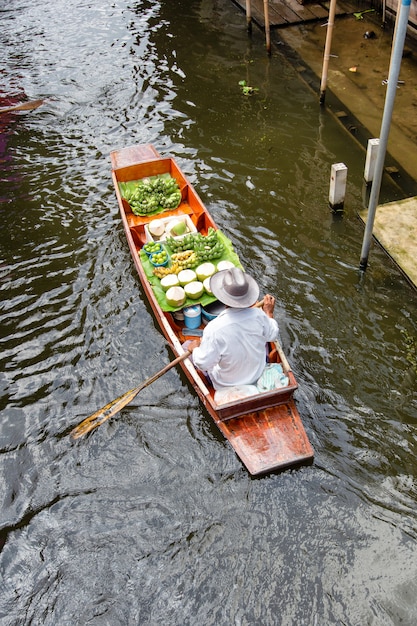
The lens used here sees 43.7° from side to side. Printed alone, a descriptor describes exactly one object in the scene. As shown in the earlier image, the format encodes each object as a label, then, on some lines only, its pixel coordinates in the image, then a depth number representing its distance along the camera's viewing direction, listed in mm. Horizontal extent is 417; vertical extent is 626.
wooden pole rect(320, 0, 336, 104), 11369
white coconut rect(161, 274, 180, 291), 8227
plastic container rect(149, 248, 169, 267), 8633
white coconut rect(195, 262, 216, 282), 8289
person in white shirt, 6297
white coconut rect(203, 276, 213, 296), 8109
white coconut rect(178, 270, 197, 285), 8234
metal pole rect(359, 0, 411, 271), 6637
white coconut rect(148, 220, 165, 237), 9344
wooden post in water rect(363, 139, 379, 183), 10032
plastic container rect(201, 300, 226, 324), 8055
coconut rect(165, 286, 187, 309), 7879
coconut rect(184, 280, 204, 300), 8020
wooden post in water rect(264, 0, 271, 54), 14509
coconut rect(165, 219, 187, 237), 9273
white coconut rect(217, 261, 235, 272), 8344
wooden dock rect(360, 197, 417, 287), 9172
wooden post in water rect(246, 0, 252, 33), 16031
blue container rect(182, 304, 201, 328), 8039
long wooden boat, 6449
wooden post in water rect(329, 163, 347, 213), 9727
